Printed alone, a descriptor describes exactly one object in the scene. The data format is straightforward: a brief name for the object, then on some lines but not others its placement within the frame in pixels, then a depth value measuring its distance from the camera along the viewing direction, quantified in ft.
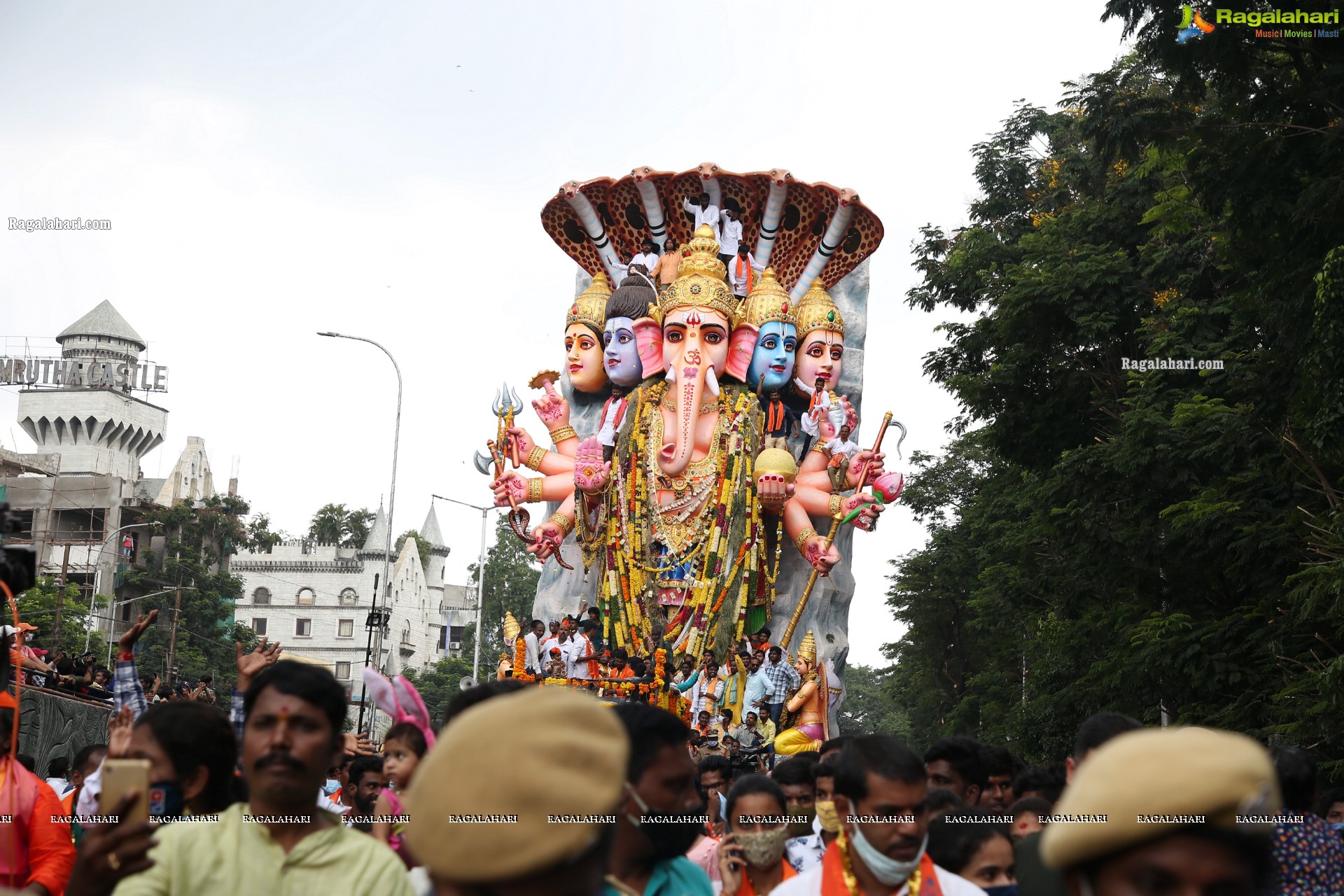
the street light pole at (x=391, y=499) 88.70
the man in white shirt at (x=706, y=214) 83.82
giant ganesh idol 75.36
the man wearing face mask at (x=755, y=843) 18.37
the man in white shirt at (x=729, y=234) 84.12
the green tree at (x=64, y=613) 132.36
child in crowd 16.87
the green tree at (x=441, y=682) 204.03
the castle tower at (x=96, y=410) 205.36
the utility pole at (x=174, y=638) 141.62
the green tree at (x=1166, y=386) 43.21
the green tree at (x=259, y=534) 196.75
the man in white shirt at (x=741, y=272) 84.12
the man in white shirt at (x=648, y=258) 85.10
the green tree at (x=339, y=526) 239.91
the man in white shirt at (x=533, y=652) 69.05
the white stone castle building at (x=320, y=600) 238.48
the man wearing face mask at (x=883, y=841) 14.46
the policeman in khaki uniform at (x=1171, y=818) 7.25
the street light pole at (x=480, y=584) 125.49
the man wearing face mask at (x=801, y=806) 20.81
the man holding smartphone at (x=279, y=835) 11.91
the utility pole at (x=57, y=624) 118.93
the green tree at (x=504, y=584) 204.13
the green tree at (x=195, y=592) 160.45
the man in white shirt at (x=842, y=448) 78.12
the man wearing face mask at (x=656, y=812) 13.01
